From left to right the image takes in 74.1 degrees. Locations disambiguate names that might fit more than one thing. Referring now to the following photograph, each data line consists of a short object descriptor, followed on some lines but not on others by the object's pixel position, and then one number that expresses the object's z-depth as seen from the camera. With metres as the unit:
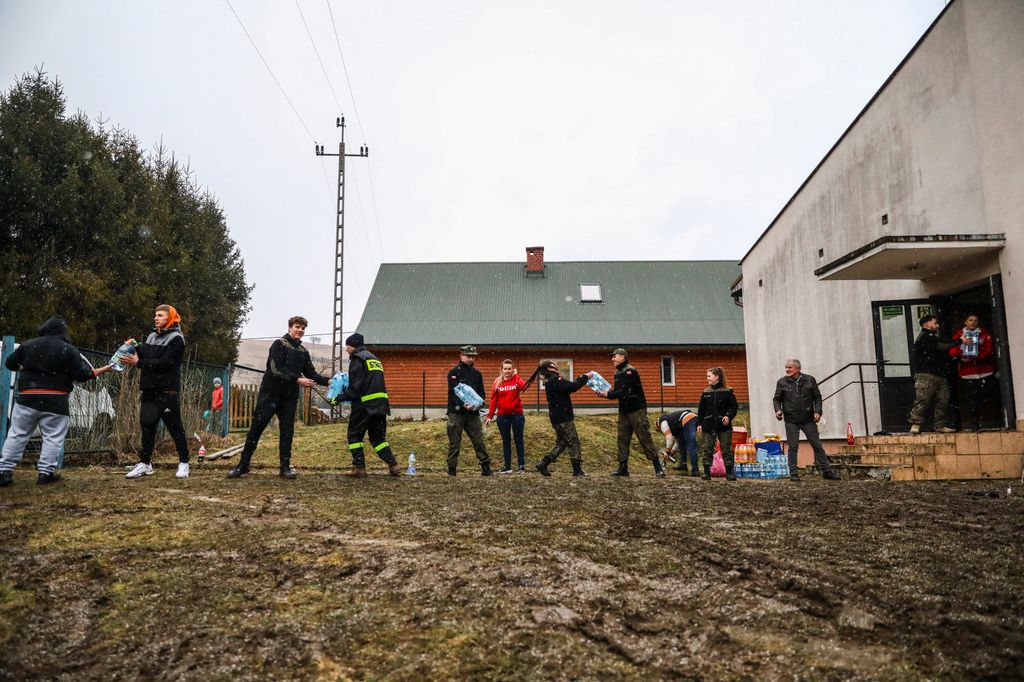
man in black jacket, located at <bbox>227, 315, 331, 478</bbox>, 7.99
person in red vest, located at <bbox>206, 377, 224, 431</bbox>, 15.48
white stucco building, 9.74
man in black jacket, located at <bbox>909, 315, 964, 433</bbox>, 10.25
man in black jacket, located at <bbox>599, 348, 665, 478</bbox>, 9.80
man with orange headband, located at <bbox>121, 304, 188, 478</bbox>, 7.60
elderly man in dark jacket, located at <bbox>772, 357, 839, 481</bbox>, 9.79
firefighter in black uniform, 8.52
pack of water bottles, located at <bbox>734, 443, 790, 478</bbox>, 11.70
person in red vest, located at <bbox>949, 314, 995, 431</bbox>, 9.99
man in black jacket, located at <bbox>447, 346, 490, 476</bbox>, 9.75
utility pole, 23.50
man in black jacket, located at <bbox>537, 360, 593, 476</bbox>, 10.11
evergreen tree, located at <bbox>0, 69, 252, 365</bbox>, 20.48
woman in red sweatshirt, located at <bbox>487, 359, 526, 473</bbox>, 10.73
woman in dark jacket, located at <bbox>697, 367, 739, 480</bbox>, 10.12
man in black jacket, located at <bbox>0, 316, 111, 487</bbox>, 7.07
